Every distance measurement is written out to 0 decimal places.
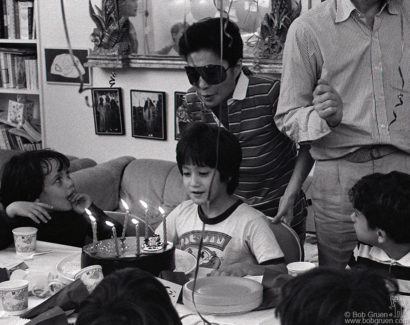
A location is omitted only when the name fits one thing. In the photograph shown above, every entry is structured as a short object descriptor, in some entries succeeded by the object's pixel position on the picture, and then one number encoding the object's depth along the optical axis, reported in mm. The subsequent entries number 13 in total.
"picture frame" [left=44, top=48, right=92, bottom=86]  5749
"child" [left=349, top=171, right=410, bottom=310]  3321
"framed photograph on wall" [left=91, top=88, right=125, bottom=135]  5545
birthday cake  2998
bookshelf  5843
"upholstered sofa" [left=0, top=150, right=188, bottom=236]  5119
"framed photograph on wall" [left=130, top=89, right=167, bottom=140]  5398
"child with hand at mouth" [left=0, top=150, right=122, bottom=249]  3730
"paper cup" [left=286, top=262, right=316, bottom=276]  3012
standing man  3305
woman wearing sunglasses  3417
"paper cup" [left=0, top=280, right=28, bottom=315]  2926
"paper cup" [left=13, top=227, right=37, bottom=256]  3458
